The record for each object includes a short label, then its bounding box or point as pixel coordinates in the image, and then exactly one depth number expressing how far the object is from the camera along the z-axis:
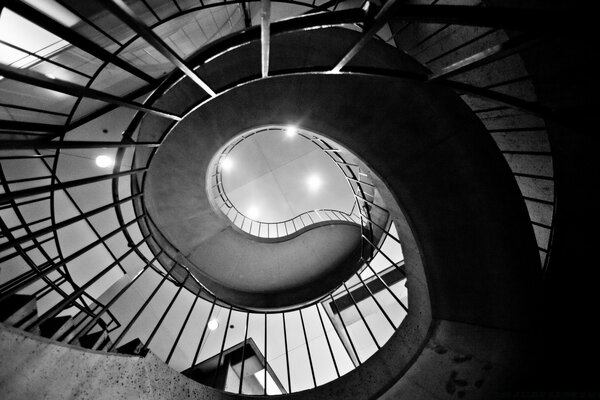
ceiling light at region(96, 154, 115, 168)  5.54
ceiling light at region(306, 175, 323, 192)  11.51
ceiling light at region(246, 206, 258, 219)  11.41
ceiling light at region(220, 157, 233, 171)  10.78
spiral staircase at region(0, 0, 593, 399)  1.51
